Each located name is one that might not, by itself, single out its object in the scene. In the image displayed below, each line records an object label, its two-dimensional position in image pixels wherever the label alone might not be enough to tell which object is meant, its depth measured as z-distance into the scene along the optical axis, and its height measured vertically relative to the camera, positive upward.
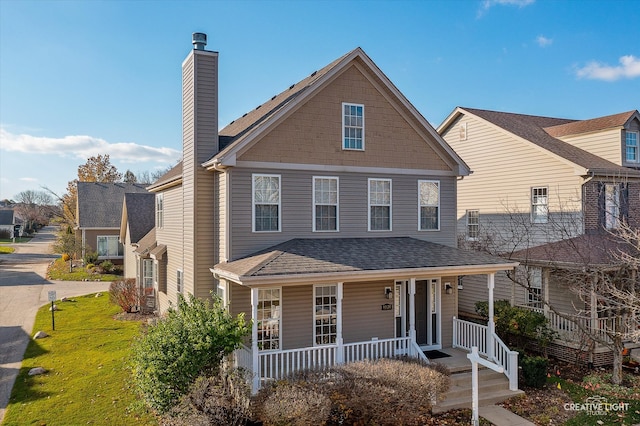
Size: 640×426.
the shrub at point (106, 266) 34.41 -3.76
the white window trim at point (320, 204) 13.58 +0.52
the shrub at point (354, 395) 8.35 -3.58
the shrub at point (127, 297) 20.61 -3.67
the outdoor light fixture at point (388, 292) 13.68 -2.32
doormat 13.29 -4.19
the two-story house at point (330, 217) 12.24 -0.01
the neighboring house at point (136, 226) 22.41 -0.49
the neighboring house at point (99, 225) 37.31 -0.58
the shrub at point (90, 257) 35.84 -3.19
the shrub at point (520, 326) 14.73 -3.73
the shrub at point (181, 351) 9.34 -2.89
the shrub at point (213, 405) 8.57 -3.71
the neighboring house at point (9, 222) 81.06 -0.64
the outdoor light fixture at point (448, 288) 14.69 -2.37
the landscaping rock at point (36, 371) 12.73 -4.40
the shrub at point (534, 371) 12.19 -4.27
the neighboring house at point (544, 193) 15.87 +0.97
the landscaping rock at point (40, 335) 16.53 -4.37
